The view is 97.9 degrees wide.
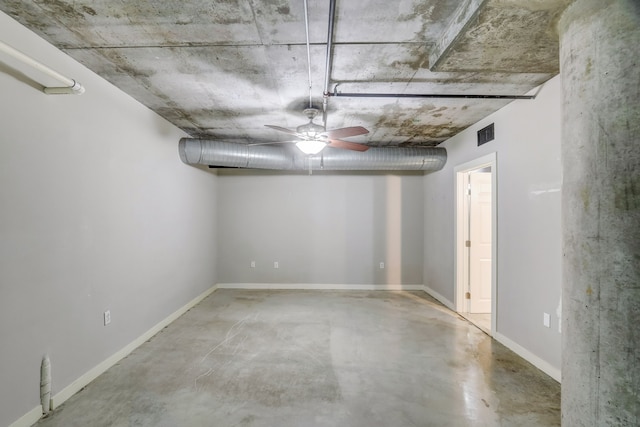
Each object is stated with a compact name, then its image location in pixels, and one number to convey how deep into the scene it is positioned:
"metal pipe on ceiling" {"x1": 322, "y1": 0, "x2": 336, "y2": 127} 1.51
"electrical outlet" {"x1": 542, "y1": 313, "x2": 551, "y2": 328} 2.39
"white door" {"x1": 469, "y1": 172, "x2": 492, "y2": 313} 3.80
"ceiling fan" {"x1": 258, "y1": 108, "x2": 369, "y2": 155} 2.59
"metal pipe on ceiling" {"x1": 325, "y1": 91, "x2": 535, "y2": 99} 2.52
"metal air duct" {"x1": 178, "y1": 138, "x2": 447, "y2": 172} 4.13
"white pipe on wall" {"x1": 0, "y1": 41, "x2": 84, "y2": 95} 1.49
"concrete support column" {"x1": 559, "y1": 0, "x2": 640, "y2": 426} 1.07
